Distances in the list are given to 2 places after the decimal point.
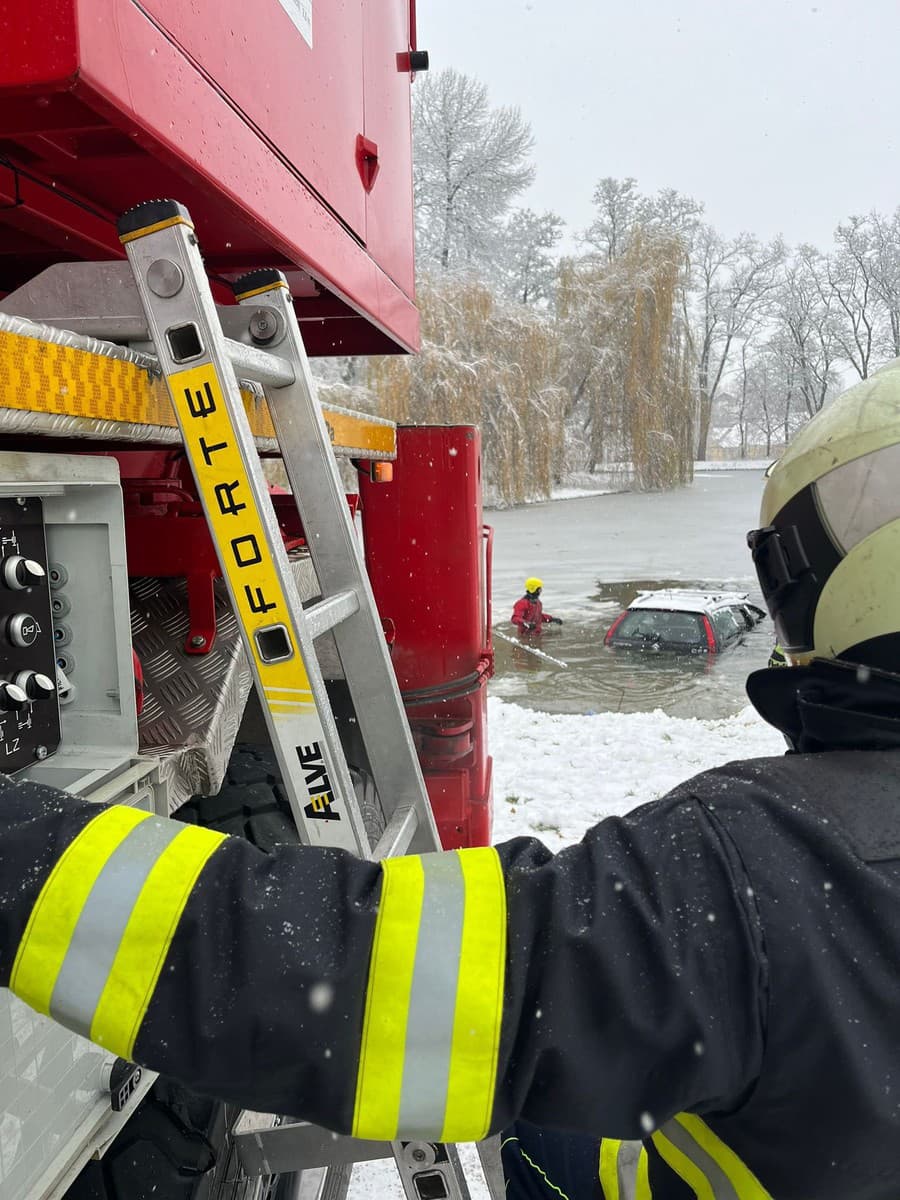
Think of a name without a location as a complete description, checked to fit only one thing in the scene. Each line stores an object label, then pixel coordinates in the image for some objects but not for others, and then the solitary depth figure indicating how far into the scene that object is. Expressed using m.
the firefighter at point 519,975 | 0.91
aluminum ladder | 1.55
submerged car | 13.73
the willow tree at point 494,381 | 21.42
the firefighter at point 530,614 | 14.63
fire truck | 1.30
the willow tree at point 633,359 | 25.72
